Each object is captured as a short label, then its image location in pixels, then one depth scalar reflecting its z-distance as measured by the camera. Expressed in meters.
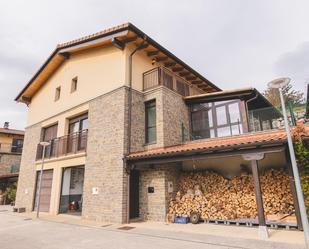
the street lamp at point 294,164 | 4.59
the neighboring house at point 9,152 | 23.51
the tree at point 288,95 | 29.99
